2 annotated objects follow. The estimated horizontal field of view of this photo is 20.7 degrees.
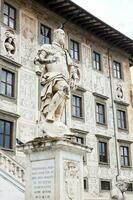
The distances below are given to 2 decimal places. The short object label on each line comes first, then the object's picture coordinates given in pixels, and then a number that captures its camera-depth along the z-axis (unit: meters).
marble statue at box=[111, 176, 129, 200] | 10.09
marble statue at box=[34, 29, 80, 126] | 7.80
